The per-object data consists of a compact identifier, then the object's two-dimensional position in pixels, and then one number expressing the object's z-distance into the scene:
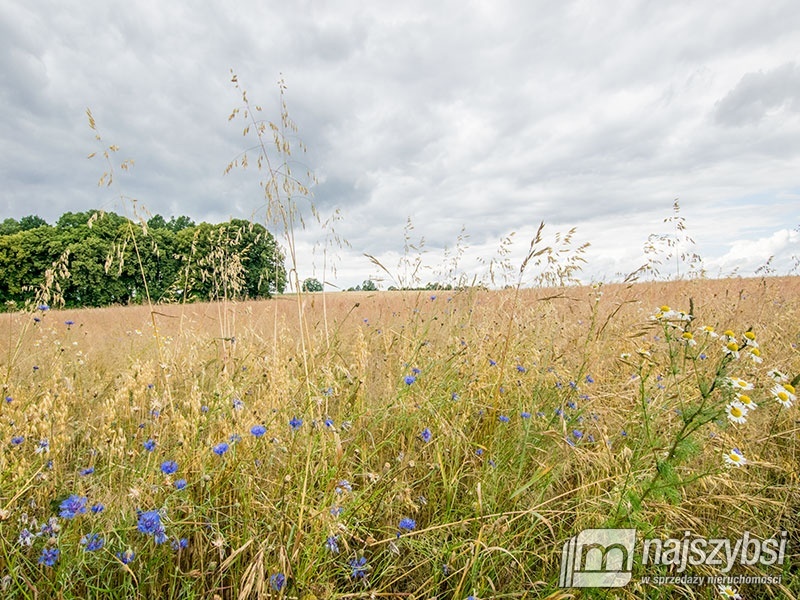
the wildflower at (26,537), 1.11
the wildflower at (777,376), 1.61
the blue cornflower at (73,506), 1.09
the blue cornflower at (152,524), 1.04
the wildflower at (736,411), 1.31
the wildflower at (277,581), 1.06
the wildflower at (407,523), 1.32
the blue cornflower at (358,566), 1.22
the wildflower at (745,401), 1.34
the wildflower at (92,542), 1.04
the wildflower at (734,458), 1.43
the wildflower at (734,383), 1.24
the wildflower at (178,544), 1.11
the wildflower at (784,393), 1.44
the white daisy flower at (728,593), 1.28
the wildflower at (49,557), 1.06
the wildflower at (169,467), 1.22
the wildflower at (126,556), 1.01
